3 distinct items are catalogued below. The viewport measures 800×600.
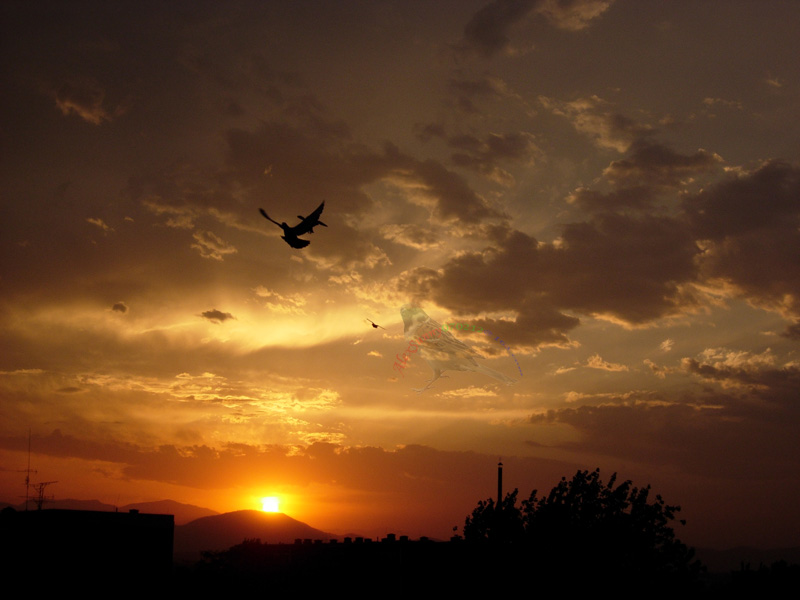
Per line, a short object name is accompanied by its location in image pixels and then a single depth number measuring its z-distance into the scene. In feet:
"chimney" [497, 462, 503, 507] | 172.18
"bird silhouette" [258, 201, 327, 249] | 87.40
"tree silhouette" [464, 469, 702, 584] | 148.77
